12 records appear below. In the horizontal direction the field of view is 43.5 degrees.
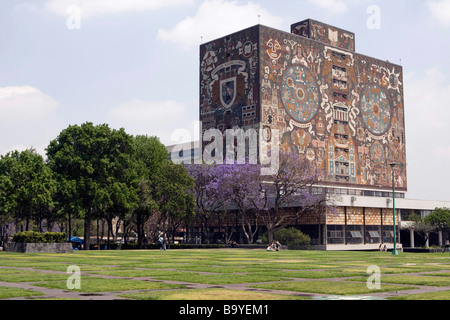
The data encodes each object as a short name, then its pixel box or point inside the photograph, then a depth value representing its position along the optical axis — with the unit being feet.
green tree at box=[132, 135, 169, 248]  241.76
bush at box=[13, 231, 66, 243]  177.18
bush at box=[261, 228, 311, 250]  258.98
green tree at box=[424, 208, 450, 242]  287.40
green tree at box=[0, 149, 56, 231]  193.98
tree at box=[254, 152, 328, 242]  255.09
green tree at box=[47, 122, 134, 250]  218.79
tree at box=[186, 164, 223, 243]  272.97
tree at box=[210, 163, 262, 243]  260.42
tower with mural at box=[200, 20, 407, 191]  351.46
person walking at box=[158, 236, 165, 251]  237.20
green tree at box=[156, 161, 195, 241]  246.27
